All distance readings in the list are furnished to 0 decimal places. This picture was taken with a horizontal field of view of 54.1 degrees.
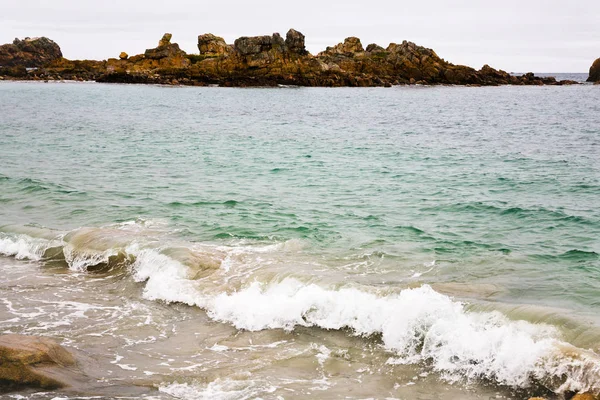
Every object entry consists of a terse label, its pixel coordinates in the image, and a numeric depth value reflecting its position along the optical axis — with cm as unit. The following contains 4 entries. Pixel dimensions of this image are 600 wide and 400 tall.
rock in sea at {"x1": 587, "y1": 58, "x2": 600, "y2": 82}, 16275
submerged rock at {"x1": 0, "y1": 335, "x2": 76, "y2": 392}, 792
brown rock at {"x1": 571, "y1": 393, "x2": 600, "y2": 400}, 775
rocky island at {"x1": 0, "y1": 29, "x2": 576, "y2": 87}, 12656
